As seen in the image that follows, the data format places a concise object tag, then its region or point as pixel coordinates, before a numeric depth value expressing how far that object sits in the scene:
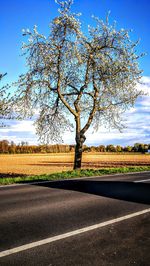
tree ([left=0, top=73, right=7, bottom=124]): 12.76
